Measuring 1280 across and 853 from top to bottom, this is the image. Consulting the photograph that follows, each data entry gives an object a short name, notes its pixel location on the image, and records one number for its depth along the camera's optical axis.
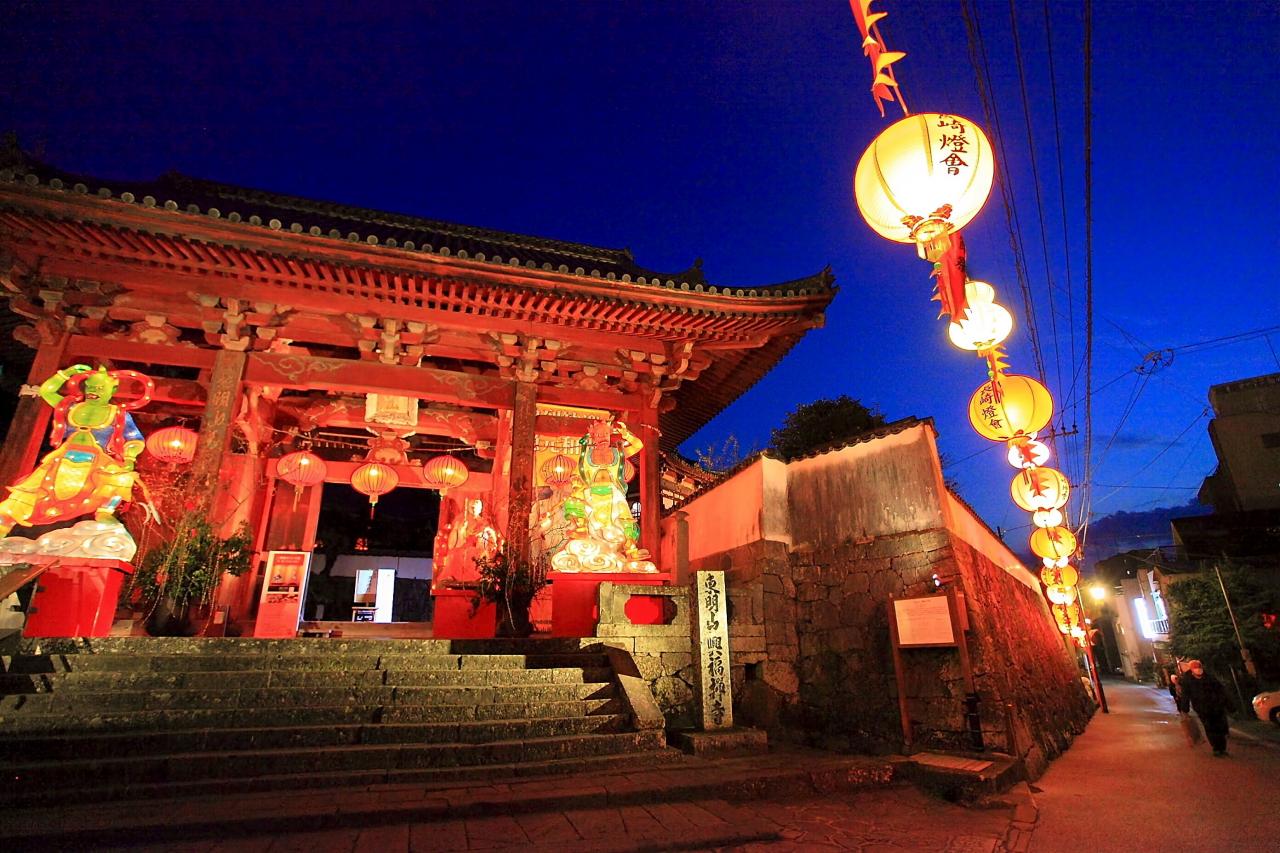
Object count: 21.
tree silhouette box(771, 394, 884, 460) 15.80
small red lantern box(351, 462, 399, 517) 12.92
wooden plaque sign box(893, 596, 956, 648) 8.01
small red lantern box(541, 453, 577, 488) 13.02
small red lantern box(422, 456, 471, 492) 13.34
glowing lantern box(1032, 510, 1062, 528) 13.93
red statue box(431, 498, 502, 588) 11.79
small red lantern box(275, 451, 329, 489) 12.16
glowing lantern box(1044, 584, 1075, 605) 17.97
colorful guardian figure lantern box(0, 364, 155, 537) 7.94
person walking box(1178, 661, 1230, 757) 9.39
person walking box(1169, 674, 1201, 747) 10.35
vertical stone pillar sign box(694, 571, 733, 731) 7.71
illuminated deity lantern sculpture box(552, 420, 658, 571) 10.14
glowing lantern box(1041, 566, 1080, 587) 17.34
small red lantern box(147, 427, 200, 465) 10.15
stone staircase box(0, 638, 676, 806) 4.83
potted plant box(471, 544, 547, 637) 8.84
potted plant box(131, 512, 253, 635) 7.53
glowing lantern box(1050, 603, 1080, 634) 21.47
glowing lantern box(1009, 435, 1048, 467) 10.46
